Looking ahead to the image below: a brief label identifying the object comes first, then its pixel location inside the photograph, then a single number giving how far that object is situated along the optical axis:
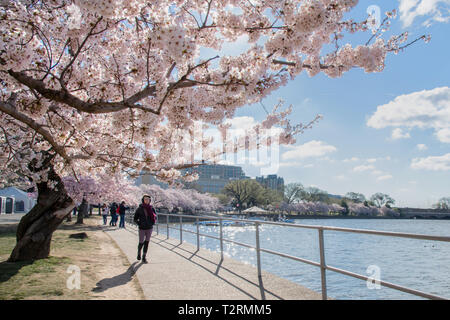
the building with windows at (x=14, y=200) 46.94
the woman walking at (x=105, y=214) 28.58
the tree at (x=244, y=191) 94.50
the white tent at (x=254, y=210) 72.34
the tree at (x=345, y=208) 117.69
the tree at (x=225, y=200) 103.09
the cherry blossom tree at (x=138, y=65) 4.04
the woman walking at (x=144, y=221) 8.34
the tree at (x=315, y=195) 114.31
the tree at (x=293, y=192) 112.56
